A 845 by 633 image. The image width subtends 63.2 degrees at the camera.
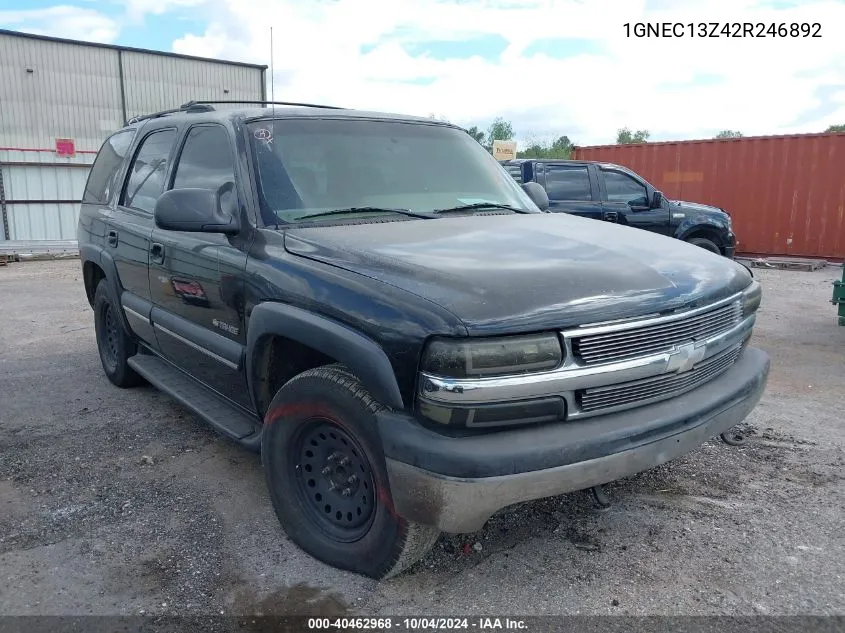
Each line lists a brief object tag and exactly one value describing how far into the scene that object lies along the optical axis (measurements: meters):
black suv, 2.24
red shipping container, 13.98
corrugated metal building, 17.47
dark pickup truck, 10.11
